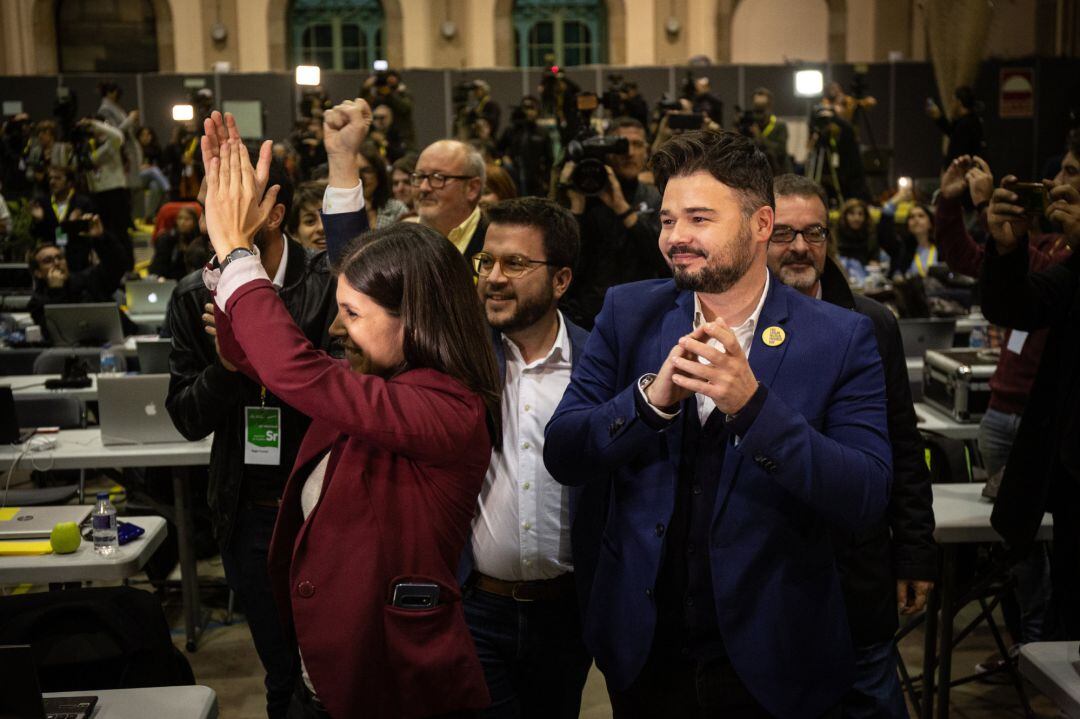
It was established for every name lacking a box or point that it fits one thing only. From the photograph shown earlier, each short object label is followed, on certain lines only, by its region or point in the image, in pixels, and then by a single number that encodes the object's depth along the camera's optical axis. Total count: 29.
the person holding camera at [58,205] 9.30
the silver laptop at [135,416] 4.55
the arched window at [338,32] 19.61
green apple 3.29
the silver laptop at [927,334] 5.58
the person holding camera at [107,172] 11.50
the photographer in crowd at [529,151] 10.60
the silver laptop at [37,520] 3.40
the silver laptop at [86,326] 6.44
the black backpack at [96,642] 2.64
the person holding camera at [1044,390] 2.77
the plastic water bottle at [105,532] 3.31
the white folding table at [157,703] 2.20
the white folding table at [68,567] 3.20
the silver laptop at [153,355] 5.18
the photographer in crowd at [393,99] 12.50
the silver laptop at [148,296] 7.48
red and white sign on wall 16.75
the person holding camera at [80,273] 7.39
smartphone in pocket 1.94
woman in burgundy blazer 1.88
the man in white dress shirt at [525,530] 2.45
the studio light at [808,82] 14.15
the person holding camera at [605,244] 4.40
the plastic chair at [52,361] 6.06
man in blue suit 1.88
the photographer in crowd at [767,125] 12.10
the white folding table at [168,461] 4.42
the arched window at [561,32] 19.69
